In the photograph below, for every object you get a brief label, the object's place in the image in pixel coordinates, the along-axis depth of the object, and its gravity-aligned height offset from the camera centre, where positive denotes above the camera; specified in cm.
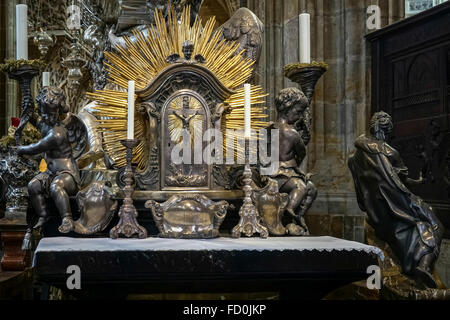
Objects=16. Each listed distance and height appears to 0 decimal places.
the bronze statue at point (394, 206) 441 -32
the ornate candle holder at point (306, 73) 404 +59
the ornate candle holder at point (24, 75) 395 +58
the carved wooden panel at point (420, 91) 588 +73
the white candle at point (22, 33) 396 +85
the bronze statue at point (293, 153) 403 +7
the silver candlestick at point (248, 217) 349 -31
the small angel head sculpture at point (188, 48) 388 +72
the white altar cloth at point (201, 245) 300 -41
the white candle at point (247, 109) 349 +31
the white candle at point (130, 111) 338 +29
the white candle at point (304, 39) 406 +82
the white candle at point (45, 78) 651 +91
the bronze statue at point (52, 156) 384 +5
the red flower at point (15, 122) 641 +44
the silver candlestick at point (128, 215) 341 -29
